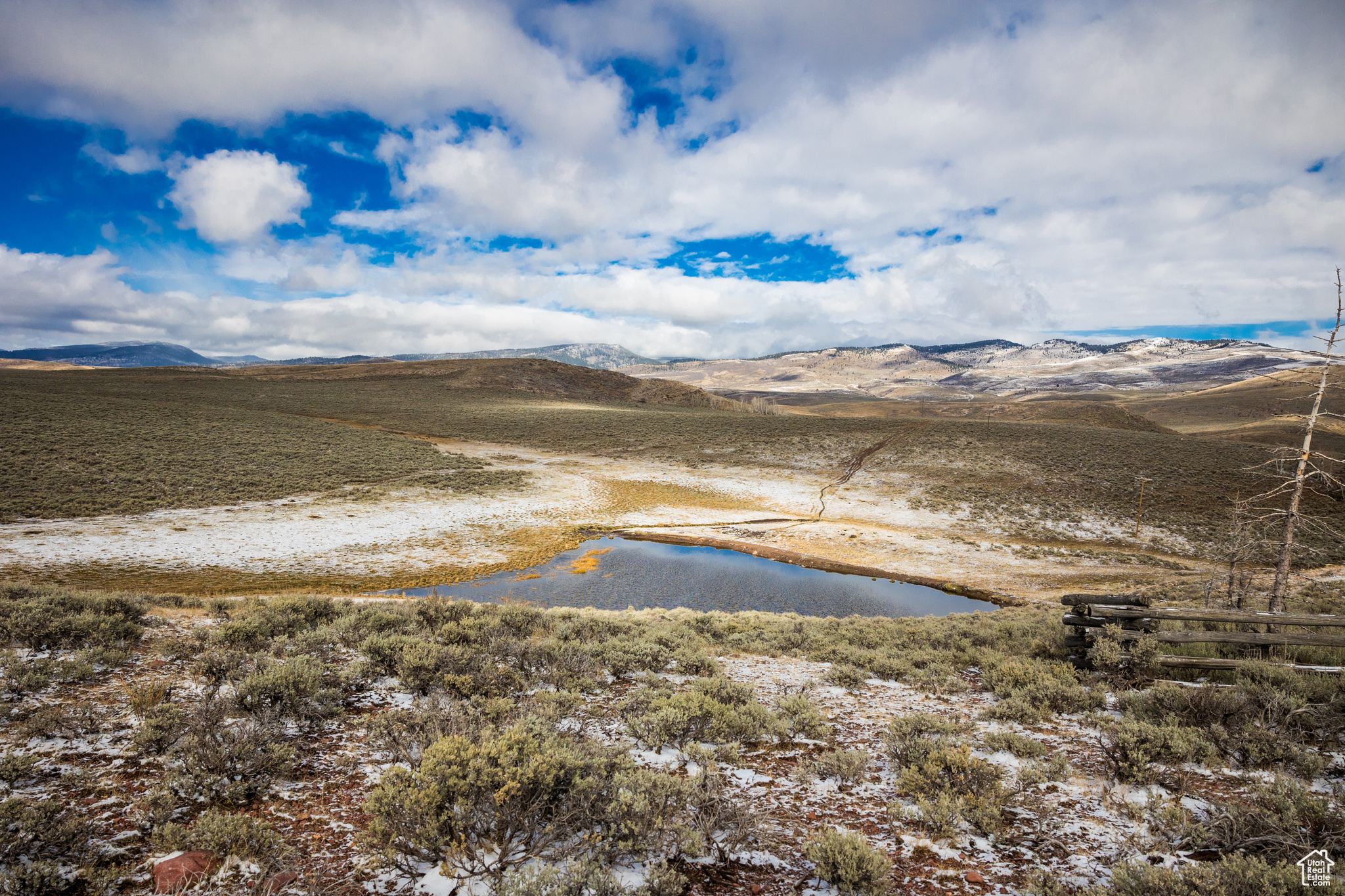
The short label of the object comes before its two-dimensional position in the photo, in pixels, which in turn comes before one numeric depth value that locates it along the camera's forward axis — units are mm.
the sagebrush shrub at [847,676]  8117
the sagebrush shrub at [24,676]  5465
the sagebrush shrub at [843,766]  5309
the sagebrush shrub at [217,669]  6129
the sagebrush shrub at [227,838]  3627
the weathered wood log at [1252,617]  7637
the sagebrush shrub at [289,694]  5570
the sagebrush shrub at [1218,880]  3426
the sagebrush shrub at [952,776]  4957
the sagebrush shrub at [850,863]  3770
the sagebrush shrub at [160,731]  4688
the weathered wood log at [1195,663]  7395
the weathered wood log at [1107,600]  8375
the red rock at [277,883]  3371
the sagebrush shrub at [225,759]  4305
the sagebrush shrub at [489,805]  3760
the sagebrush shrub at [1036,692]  6718
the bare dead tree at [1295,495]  10703
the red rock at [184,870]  3369
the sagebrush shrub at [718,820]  4230
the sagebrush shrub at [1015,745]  5645
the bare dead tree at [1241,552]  11086
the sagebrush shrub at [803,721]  6273
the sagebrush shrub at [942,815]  4445
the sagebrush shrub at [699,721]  5848
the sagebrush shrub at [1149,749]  5156
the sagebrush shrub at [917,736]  5492
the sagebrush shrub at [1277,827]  3883
